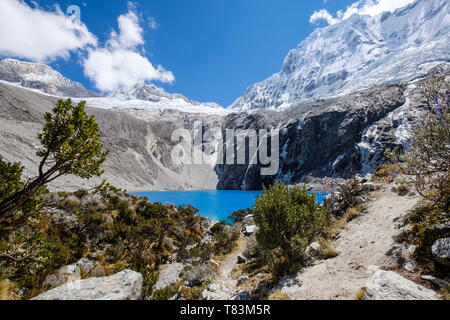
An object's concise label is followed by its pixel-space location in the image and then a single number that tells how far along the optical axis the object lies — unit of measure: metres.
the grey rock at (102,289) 4.70
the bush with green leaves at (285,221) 8.18
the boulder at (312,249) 9.02
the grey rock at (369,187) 12.87
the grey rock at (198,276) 10.55
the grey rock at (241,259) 13.31
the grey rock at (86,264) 10.57
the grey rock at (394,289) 4.42
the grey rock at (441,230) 5.83
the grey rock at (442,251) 5.18
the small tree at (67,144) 5.36
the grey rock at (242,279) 10.07
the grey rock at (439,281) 4.71
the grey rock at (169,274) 11.38
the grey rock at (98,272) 9.34
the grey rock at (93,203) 16.62
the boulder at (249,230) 19.39
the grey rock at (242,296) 7.57
